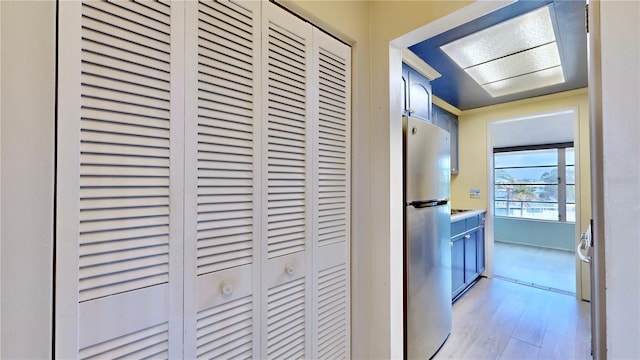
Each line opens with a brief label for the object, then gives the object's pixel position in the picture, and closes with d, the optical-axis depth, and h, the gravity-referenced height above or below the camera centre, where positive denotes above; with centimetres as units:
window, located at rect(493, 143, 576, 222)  475 +2
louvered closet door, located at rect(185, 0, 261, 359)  80 +0
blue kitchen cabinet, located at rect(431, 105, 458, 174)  313 +74
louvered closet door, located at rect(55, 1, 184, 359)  61 +0
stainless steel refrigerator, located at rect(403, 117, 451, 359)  160 -38
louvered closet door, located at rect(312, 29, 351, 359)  120 -7
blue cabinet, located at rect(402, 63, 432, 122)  182 +66
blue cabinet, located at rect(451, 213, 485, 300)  261 -77
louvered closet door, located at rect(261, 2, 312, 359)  100 -2
